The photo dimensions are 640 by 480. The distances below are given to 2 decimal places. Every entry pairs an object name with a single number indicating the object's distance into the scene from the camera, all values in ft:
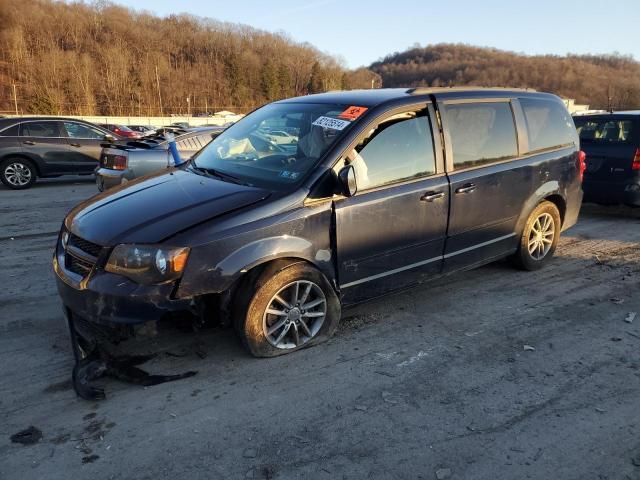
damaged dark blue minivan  10.21
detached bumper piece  10.16
